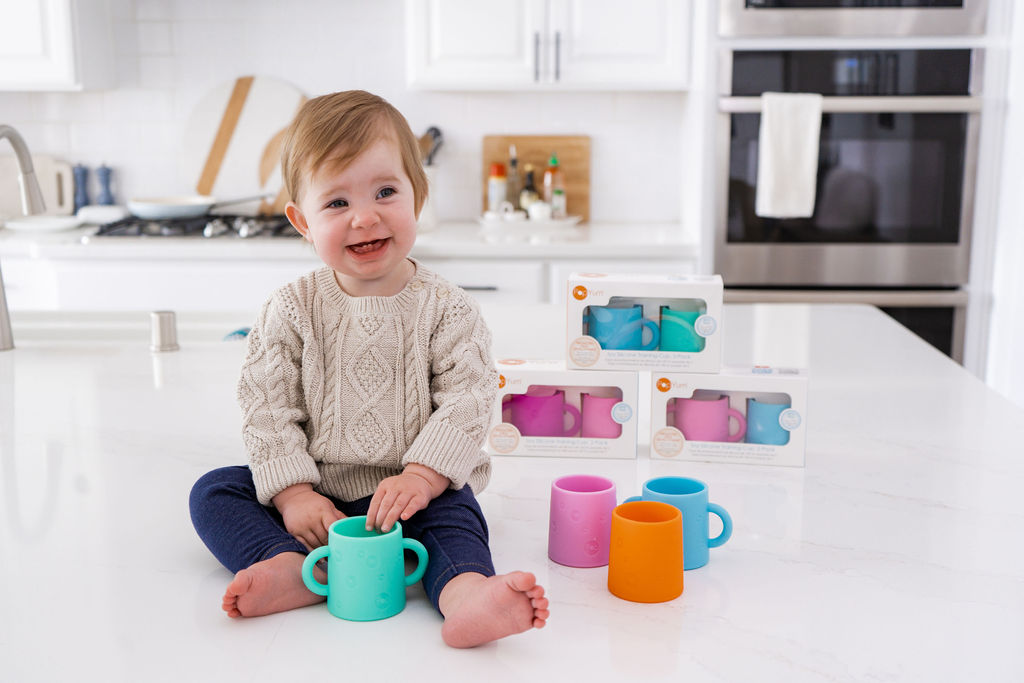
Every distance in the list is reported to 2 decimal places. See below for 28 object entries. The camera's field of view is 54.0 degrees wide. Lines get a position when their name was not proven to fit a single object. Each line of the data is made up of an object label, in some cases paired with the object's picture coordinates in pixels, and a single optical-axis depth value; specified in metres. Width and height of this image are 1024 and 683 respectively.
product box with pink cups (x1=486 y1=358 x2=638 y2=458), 1.35
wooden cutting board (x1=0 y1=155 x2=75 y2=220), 3.51
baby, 1.04
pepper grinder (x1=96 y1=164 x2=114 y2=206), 3.54
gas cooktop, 3.08
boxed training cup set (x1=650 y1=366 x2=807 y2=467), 1.31
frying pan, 3.26
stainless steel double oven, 2.84
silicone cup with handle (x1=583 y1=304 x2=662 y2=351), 1.37
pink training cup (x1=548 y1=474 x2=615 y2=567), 1.01
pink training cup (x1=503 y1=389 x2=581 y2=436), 1.37
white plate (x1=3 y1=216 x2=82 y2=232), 3.20
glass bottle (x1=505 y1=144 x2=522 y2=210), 3.49
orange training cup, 0.92
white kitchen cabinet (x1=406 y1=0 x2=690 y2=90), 3.05
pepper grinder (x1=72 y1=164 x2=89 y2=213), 3.56
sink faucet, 1.73
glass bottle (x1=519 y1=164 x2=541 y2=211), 3.41
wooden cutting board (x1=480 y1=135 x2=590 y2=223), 3.55
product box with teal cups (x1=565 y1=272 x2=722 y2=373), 1.35
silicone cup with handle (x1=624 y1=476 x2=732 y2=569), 1.00
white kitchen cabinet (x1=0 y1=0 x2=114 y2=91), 3.08
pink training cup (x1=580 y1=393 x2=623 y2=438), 1.35
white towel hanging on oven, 2.84
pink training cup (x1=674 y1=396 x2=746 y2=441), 1.34
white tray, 3.23
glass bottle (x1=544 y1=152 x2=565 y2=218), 3.42
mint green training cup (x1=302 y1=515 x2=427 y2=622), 0.89
